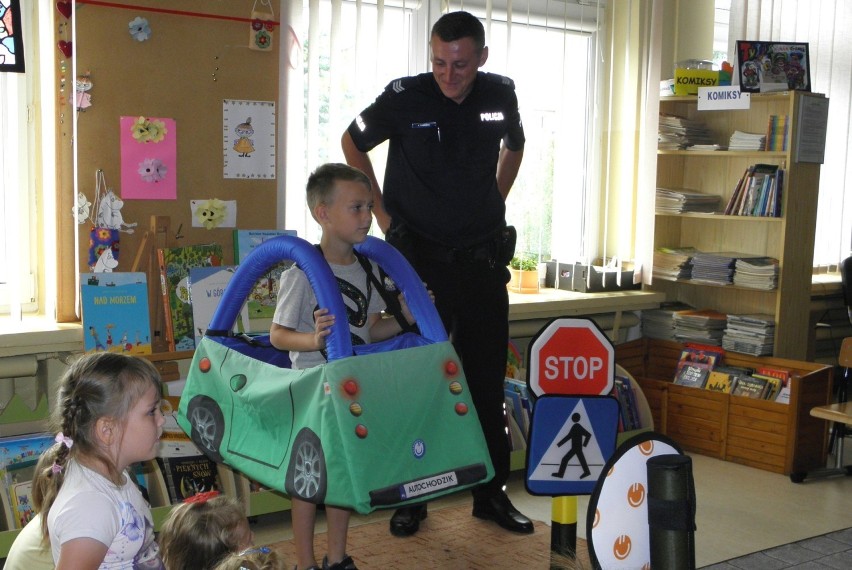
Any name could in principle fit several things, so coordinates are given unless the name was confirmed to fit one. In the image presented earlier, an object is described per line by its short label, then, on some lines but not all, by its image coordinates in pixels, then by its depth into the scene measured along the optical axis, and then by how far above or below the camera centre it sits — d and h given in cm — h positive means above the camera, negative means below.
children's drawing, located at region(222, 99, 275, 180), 369 +23
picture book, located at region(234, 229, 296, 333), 363 -36
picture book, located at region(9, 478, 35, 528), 295 -97
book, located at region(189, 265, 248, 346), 341 -34
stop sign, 201 -34
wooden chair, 436 -88
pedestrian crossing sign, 200 -51
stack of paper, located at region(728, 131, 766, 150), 476 +34
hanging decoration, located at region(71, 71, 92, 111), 335 +37
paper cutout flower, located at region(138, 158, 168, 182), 351 +10
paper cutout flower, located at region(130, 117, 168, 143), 348 +24
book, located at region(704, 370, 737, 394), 460 -85
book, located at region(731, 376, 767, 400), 447 -85
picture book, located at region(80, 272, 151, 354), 321 -40
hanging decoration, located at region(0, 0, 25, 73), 327 +54
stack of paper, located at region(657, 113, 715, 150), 501 +39
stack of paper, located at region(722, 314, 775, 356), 468 -63
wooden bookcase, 470 -8
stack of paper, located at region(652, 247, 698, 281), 502 -30
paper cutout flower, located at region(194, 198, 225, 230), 364 -6
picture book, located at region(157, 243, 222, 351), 341 -35
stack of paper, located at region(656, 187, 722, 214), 501 +3
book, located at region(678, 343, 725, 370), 475 -75
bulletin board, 340 +32
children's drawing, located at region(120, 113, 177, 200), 347 +14
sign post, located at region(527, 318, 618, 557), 200 -40
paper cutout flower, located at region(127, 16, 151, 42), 343 +61
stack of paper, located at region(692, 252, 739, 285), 485 -31
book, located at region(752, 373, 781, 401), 444 -84
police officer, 317 +1
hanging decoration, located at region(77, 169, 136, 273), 340 -10
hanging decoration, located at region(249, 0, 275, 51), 368 +67
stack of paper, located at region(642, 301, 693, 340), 509 -62
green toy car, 209 -51
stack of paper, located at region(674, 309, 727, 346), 490 -62
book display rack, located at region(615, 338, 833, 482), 429 -102
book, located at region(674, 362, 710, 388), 471 -85
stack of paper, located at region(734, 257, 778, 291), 470 -32
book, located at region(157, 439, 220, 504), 328 -96
